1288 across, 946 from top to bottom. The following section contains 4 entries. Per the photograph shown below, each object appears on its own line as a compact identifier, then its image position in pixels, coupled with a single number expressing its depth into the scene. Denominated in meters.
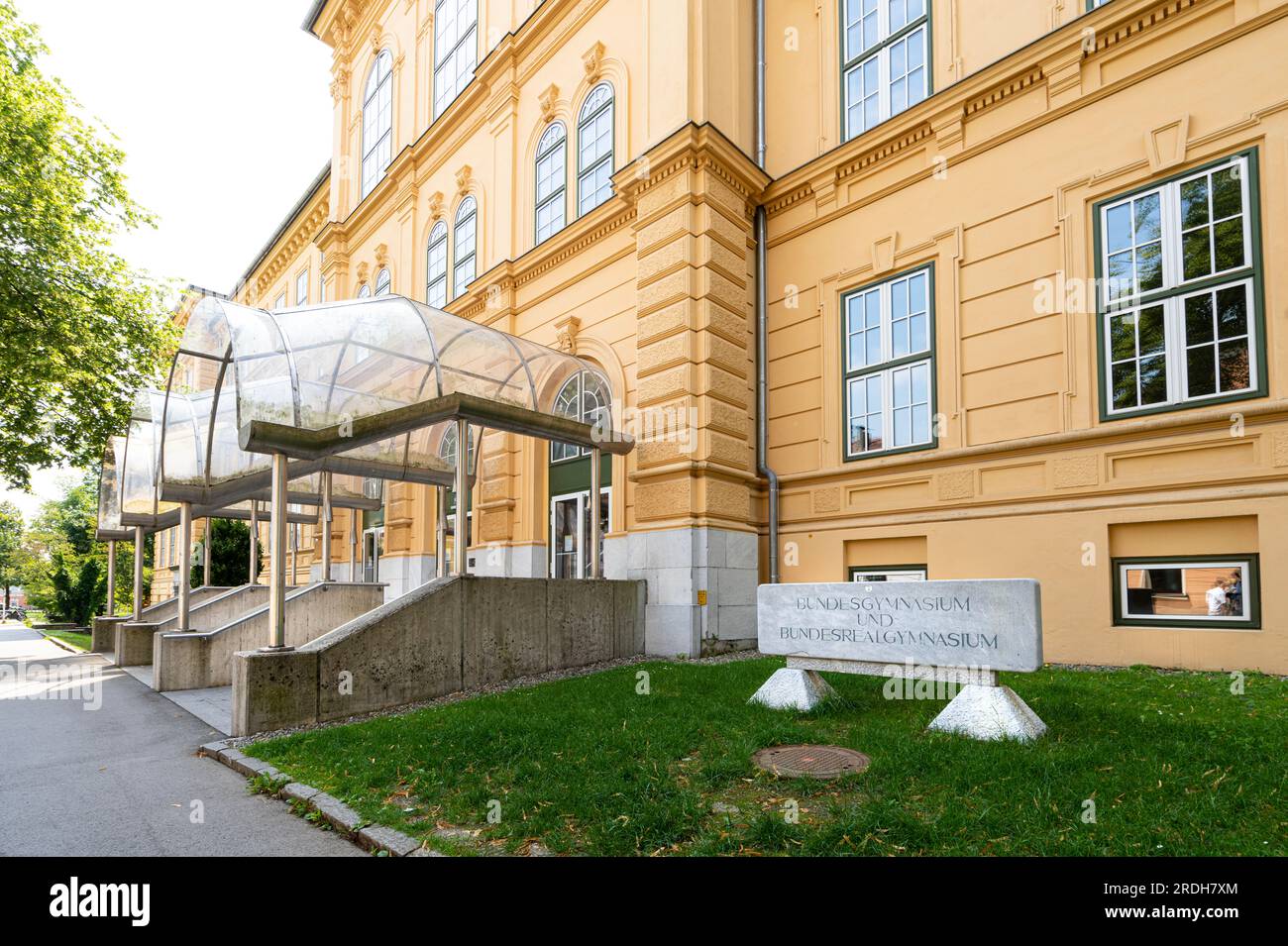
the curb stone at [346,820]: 4.12
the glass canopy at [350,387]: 8.68
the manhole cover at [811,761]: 4.97
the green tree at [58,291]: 15.75
